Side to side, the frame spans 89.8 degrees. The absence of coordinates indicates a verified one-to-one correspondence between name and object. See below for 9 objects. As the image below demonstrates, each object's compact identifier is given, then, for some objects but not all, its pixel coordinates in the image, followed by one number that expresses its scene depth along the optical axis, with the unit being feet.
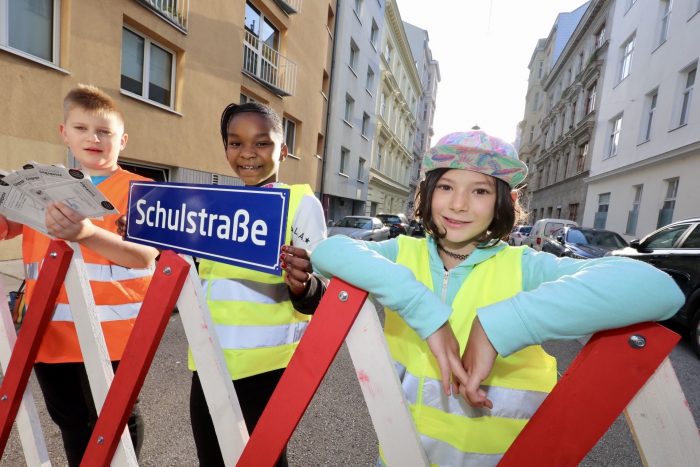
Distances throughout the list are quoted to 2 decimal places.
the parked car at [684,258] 12.60
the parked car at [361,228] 35.53
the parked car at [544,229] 35.79
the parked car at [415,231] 58.59
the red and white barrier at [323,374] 2.08
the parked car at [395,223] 51.90
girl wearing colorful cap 2.13
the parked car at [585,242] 23.72
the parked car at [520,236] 50.29
